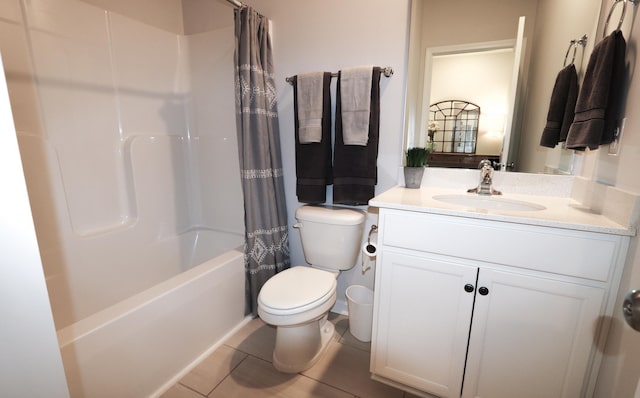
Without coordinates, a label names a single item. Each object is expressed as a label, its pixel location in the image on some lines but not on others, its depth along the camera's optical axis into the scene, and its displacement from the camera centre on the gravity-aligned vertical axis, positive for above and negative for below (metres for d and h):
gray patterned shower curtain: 1.61 -0.03
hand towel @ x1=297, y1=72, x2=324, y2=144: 1.61 +0.24
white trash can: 1.63 -0.98
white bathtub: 1.02 -0.82
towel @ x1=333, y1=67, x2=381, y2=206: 1.54 -0.09
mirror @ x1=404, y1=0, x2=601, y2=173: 1.26 +0.47
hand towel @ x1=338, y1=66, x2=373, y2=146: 1.50 +0.25
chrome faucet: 1.38 -0.15
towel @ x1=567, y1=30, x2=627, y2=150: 0.96 +0.20
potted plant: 1.49 -0.09
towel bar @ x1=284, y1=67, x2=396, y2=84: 1.51 +0.42
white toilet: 1.28 -0.69
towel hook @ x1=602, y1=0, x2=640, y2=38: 0.95 +0.50
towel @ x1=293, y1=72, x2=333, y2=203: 1.63 -0.08
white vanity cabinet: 0.93 -0.58
